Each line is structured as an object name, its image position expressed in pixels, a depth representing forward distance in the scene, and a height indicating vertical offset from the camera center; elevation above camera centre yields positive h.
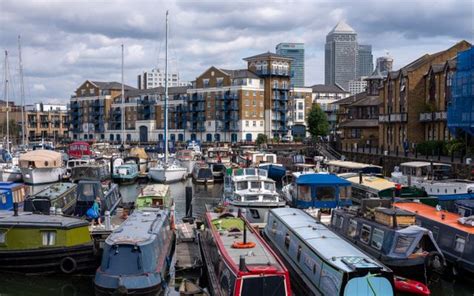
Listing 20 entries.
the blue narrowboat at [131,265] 19.98 -4.85
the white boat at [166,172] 65.00 -4.89
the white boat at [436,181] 35.97 -3.54
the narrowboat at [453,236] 23.55 -4.52
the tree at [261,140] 111.61 -2.10
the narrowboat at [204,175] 64.69 -5.16
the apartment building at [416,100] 68.12 +3.54
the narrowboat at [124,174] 64.94 -5.03
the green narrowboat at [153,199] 32.75 -4.00
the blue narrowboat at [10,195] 34.06 -3.95
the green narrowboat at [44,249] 24.03 -4.96
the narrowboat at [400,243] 22.00 -4.50
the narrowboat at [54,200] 31.81 -4.03
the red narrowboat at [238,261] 16.53 -4.10
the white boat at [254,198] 34.47 -4.22
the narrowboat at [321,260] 16.55 -4.20
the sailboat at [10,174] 65.85 -5.12
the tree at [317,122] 111.12 +1.35
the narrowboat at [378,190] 35.50 -3.88
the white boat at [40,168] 63.88 -4.30
